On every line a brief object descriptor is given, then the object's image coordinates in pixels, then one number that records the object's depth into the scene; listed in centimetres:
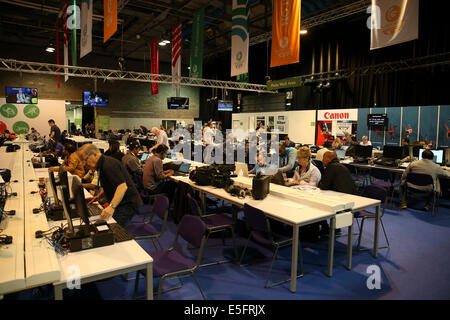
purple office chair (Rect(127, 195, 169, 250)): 328
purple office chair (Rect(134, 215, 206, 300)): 244
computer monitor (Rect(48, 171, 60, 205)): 261
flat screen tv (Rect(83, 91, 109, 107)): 1572
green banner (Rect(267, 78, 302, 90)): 1198
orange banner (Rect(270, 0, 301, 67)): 534
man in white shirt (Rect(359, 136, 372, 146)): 946
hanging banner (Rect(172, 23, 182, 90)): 971
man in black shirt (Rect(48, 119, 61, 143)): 1048
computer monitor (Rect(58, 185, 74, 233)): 204
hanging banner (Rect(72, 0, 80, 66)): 657
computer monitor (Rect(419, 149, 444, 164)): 679
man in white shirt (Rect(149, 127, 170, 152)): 903
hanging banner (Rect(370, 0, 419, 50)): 424
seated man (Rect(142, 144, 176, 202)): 498
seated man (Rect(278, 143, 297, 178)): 575
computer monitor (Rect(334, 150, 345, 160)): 845
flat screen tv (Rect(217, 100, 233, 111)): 1700
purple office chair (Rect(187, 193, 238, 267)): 352
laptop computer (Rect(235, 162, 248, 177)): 514
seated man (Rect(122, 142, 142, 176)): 552
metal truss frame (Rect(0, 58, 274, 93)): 1528
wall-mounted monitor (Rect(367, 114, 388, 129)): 1075
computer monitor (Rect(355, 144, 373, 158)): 780
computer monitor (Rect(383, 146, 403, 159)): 719
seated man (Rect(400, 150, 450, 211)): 570
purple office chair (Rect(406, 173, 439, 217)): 551
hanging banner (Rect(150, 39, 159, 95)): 1187
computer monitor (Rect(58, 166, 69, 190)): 210
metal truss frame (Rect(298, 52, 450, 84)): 917
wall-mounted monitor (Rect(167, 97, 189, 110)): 1705
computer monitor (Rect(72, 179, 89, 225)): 202
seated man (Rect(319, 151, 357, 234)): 409
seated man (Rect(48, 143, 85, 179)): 492
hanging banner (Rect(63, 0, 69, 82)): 1042
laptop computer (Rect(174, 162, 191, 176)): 552
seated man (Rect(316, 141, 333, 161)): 753
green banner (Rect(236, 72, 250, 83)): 1298
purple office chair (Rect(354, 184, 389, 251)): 396
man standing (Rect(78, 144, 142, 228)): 282
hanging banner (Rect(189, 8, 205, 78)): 867
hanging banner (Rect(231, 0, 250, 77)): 664
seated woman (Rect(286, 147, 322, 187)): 441
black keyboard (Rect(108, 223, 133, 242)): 234
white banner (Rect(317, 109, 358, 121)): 1169
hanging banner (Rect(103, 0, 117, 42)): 569
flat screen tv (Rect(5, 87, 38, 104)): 1417
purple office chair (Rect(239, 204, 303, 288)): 307
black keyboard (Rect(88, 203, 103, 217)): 301
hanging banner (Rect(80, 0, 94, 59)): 633
